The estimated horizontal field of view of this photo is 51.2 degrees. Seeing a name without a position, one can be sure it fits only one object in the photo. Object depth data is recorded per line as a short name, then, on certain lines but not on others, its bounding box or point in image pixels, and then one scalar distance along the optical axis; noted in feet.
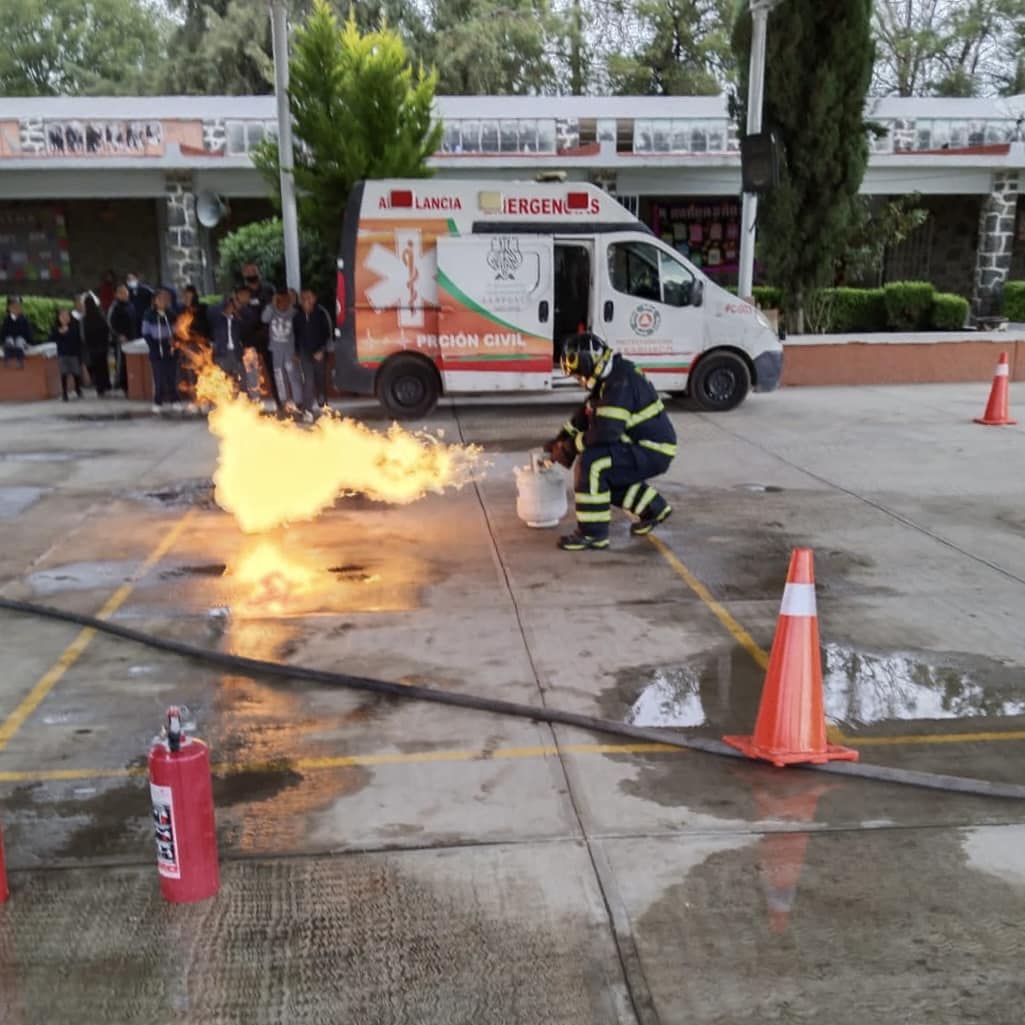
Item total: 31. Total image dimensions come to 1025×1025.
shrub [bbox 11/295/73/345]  64.90
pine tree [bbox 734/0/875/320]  54.49
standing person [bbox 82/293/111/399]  50.60
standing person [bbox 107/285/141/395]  52.13
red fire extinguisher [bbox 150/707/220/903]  10.85
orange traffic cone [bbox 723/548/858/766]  14.43
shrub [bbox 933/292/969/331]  65.46
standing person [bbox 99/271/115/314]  58.34
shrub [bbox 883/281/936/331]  66.85
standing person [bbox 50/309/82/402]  49.44
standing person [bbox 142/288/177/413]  46.39
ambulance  42.29
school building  69.31
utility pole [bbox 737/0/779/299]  49.78
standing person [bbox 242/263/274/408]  46.03
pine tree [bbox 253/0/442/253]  49.21
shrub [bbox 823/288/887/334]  67.41
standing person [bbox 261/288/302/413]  44.52
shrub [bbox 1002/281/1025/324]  77.71
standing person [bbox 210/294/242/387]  45.78
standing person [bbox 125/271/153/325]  54.29
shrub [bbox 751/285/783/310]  61.36
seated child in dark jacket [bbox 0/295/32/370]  51.70
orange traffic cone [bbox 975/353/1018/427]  42.14
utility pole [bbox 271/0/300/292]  45.60
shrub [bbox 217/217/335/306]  55.01
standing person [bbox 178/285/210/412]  48.08
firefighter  24.80
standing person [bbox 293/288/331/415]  45.27
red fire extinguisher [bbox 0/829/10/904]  11.31
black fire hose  13.69
